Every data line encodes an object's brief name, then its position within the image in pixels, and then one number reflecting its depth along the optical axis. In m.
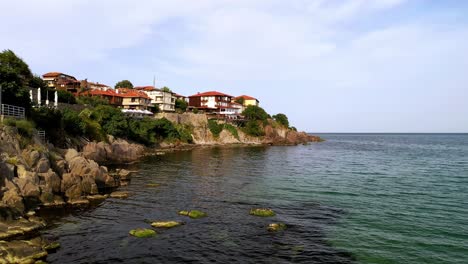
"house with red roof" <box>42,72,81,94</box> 108.56
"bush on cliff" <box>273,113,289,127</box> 158.12
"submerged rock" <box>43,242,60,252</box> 19.93
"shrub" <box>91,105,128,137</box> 75.88
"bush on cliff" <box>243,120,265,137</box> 138.62
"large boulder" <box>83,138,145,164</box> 60.47
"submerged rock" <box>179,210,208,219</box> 28.10
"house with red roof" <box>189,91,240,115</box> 147.38
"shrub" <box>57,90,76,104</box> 83.16
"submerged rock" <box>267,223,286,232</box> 25.12
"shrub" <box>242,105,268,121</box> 144.50
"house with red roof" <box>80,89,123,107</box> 106.35
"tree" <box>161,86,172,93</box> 136.40
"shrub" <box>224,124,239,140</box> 131.75
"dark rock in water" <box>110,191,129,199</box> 34.28
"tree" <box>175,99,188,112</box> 141.86
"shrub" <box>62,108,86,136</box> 60.28
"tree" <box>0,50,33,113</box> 45.56
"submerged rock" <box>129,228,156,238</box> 23.18
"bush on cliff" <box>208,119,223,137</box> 126.56
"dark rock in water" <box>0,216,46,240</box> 21.43
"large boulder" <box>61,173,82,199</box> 32.34
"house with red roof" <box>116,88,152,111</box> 114.88
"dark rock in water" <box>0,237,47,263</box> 17.84
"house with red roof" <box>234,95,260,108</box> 177.00
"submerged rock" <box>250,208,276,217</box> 28.87
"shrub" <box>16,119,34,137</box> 37.12
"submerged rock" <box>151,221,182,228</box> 25.31
